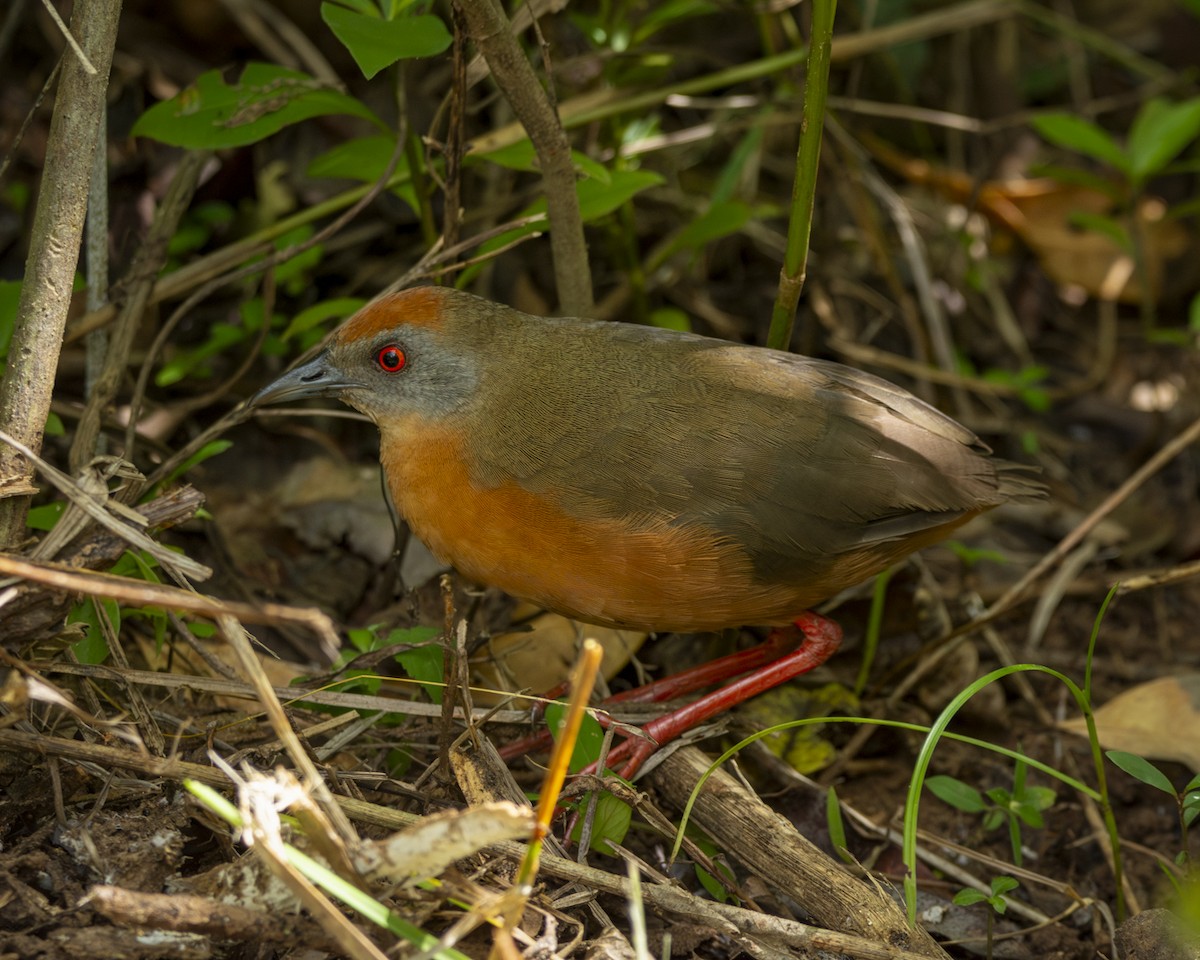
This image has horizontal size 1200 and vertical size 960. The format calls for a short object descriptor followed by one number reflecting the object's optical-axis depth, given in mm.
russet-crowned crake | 6535
